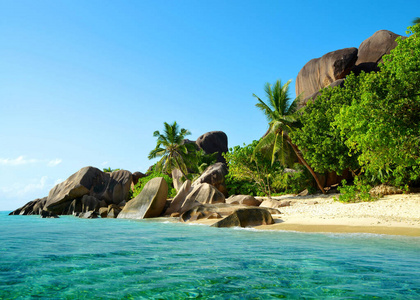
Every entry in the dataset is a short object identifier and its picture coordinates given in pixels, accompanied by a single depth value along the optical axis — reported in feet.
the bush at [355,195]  49.80
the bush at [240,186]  91.20
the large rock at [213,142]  159.74
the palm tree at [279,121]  78.38
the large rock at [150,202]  59.52
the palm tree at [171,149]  103.60
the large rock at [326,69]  107.04
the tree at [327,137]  64.18
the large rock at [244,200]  66.80
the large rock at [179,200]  62.23
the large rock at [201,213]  46.57
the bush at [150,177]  109.87
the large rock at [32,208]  115.20
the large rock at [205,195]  61.67
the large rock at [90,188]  101.30
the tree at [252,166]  83.82
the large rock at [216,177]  90.43
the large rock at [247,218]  36.06
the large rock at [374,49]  107.04
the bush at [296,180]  84.02
